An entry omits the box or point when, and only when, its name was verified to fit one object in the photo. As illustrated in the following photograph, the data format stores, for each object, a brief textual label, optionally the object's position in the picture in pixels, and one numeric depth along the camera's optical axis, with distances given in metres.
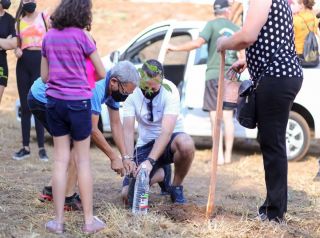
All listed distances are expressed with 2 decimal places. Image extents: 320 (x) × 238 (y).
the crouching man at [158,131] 9.16
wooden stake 8.47
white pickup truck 14.71
